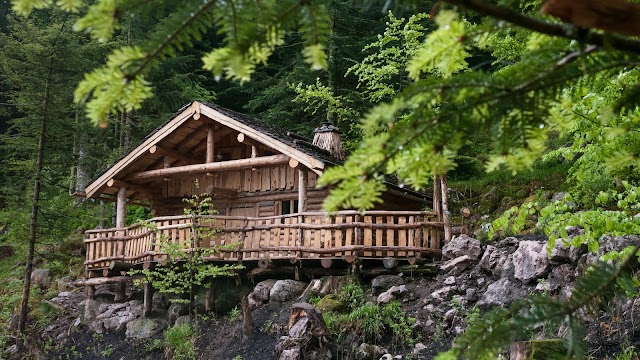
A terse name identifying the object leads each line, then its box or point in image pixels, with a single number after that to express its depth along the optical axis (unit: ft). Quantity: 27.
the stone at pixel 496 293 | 39.75
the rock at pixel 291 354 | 37.93
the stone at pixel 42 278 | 75.31
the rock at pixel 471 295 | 41.67
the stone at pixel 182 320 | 52.70
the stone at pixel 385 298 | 44.68
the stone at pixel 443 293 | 43.06
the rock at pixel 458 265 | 45.57
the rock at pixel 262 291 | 52.04
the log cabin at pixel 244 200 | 49.90
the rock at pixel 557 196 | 56.80
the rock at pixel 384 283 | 47.47
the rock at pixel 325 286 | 49.14
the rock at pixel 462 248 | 46.26
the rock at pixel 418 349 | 37.64
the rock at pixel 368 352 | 37.91
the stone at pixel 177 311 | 55.26
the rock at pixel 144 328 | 54.65
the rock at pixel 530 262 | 39.27
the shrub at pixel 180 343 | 47.21
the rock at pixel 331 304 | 44.75
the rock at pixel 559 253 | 38.09
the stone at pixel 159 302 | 59.11
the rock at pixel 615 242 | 32.04
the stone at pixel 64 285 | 72.38
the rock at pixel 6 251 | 89.92
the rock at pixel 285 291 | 50.96
